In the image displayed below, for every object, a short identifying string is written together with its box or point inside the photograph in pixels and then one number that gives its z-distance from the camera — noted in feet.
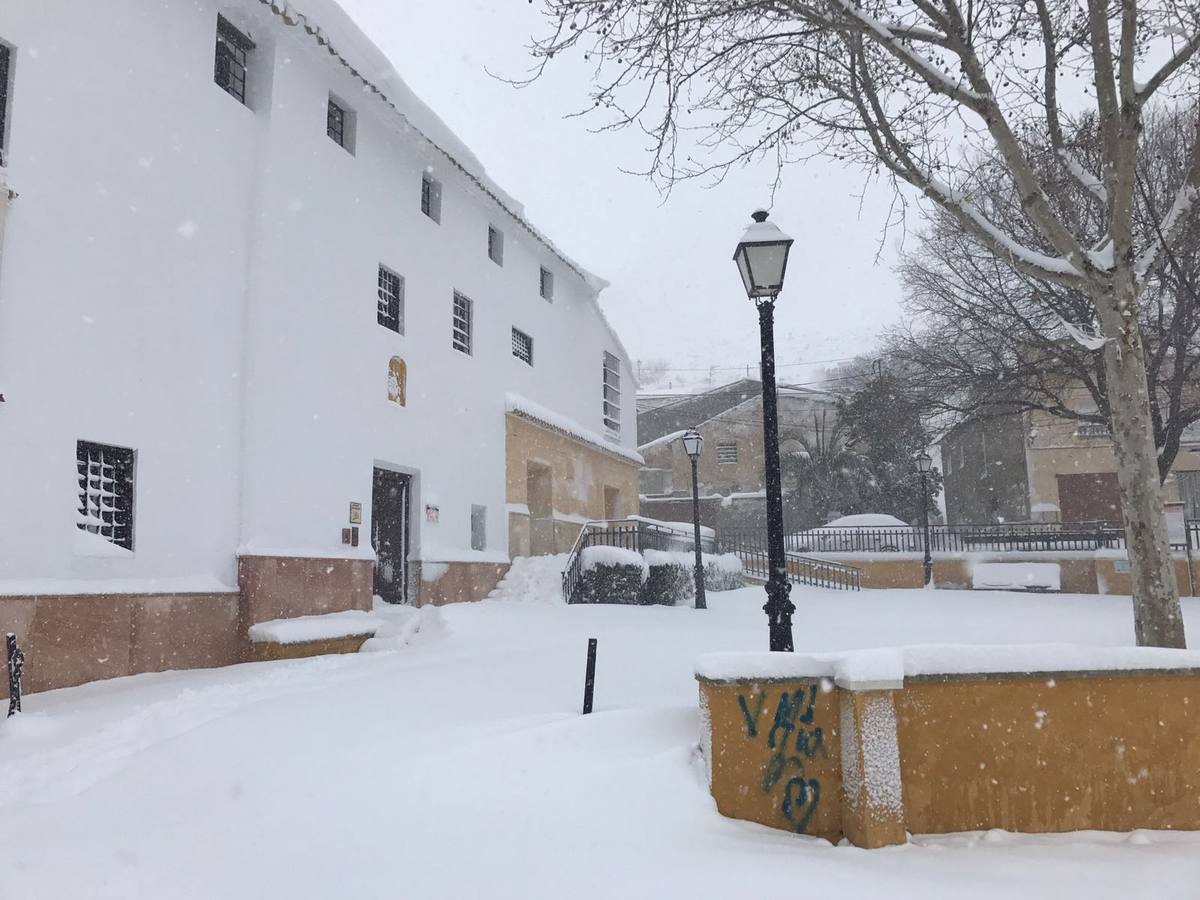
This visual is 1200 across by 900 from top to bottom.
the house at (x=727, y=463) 127.75
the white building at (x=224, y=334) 26.68
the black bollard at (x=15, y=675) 22.74
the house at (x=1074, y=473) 87.35
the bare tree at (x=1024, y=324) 47.24
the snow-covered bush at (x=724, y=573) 64.87
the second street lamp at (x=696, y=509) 53.62
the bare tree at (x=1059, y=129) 22.94
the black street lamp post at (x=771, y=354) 20.42
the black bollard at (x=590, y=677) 22.31
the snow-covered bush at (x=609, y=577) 51.08
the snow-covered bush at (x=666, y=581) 53.31
